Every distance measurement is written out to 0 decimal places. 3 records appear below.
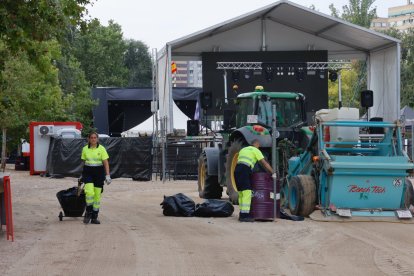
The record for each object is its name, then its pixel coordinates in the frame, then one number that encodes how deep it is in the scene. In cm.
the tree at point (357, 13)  6412
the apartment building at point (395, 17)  16938
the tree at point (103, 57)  7656
